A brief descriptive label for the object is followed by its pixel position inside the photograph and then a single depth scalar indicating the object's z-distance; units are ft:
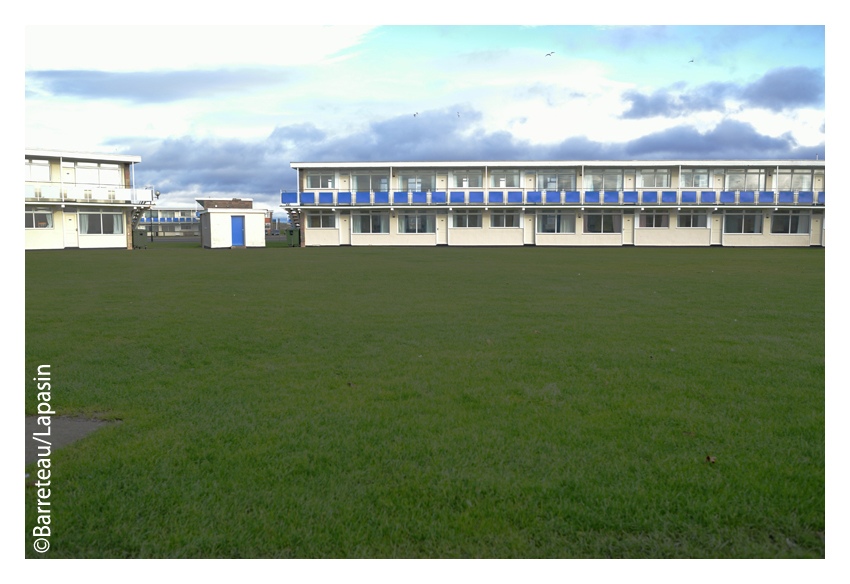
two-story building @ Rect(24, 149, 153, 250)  144.77
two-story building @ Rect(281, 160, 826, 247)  164.86
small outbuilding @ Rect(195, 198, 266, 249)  155.74
